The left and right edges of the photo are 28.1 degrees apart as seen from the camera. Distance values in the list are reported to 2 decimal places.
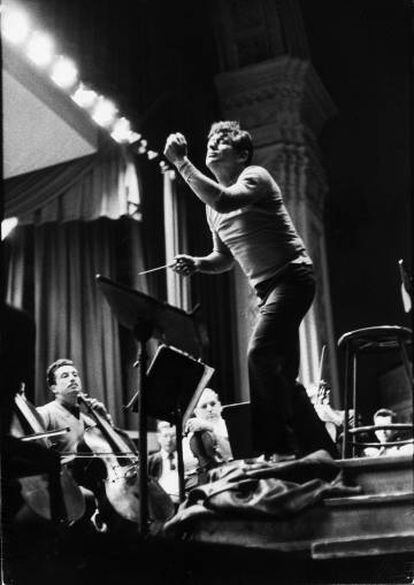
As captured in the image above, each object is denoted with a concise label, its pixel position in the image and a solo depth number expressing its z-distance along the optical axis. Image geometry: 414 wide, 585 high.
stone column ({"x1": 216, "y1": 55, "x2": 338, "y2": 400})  6.21
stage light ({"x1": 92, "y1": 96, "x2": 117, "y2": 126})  7.22
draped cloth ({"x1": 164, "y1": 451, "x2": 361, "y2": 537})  3.02
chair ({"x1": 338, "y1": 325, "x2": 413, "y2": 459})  3.46
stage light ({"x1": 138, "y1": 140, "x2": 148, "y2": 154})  7.36
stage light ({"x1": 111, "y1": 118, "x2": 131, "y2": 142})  7.31
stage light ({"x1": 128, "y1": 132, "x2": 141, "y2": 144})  7.25
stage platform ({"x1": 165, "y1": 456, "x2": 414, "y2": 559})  2.97
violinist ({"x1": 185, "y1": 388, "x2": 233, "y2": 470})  5.10
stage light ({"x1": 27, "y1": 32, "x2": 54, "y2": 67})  6.54
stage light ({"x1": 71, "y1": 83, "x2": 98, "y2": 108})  7.03
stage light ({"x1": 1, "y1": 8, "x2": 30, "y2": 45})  6.29
